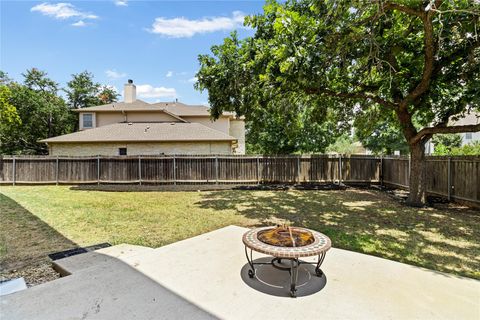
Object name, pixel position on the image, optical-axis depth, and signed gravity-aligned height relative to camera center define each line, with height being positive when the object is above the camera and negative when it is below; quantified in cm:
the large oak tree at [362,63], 632 +295
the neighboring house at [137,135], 1542 +142
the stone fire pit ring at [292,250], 285 -109
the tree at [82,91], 3109 +831
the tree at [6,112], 1967 +364
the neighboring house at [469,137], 3434 +302
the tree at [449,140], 2961 +224
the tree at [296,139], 2569 +194
